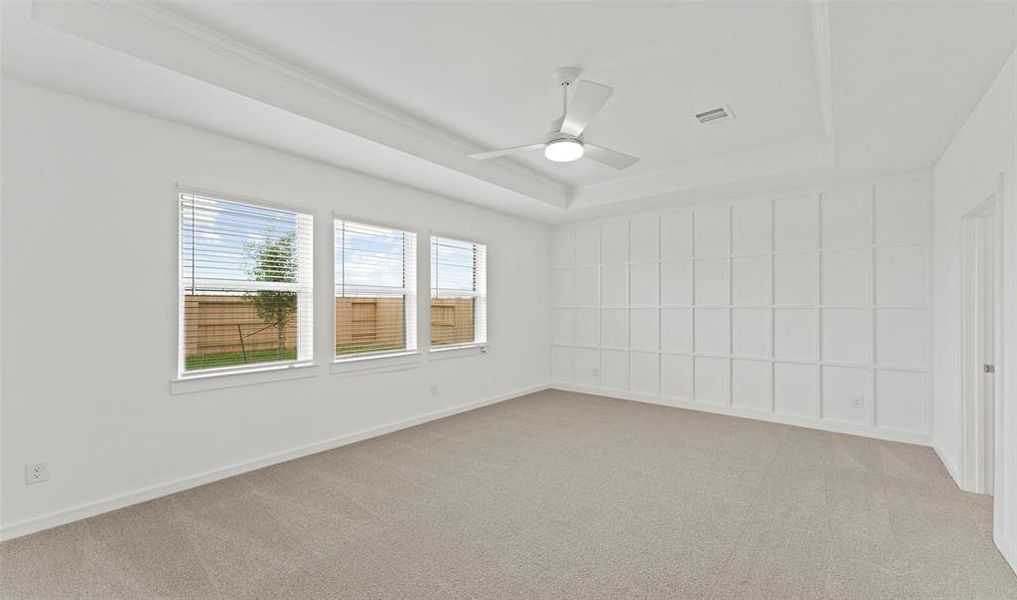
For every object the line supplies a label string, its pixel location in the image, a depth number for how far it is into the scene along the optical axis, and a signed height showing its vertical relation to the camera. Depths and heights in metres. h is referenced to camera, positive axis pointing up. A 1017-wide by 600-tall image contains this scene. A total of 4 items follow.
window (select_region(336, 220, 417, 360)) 4.31 +0.11
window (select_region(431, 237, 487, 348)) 5.31 +0.10
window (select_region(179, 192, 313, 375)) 3.32 +0.12
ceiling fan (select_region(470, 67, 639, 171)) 2.63 +1.13
